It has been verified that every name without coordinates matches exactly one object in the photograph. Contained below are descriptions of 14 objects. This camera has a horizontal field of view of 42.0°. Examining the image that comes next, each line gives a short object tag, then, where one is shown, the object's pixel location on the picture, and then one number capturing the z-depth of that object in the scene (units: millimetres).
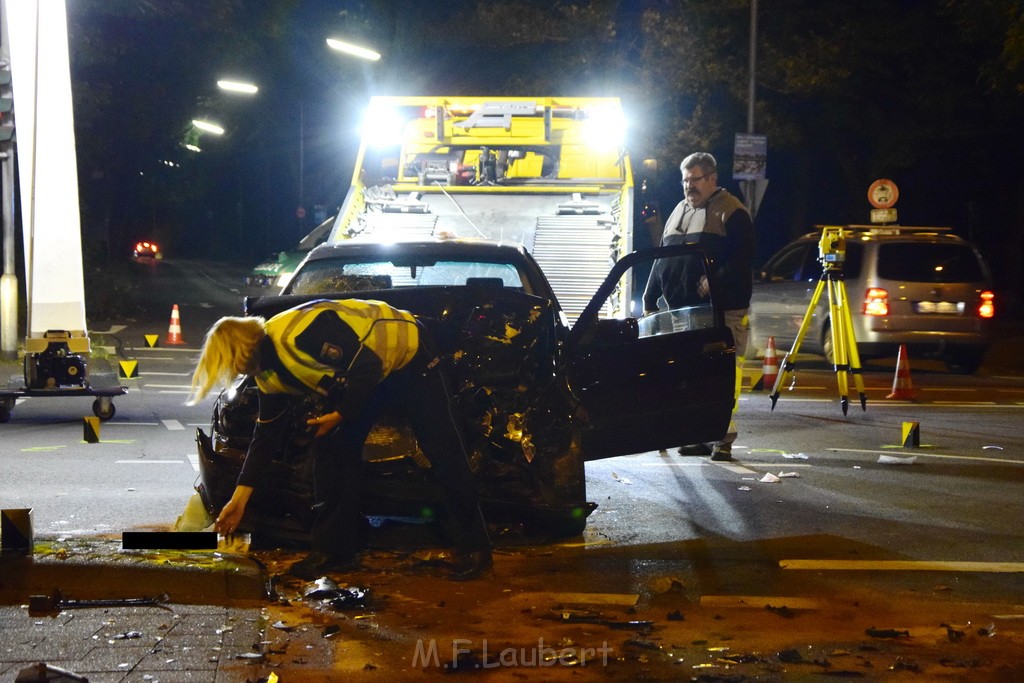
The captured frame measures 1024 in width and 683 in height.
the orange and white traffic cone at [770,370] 14477
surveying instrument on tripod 11016
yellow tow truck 12891
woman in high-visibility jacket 5414
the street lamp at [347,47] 29200
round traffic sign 19422
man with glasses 9141
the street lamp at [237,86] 30812
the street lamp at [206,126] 44094
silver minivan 16328
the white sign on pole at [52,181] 11188
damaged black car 6246
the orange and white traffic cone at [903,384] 13812
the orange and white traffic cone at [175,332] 19641
